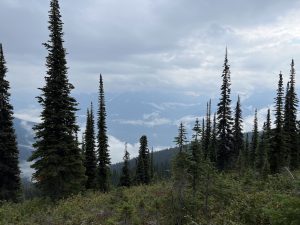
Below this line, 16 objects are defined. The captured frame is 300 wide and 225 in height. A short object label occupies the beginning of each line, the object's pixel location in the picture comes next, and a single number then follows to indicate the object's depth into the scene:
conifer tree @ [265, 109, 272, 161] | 37.46
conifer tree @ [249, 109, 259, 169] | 53.50
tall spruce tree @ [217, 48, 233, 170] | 40.16
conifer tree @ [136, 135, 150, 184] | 52.58
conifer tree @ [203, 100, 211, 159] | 51.09
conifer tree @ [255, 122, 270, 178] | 37.77
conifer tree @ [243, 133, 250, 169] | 50.75
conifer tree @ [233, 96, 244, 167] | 44.23
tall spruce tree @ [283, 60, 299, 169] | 41.38
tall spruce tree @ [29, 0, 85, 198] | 19.30
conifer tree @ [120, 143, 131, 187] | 49.34
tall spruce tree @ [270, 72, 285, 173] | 37.15
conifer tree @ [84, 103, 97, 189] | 42.89
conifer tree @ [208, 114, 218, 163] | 41.65
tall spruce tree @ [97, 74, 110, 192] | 42.53
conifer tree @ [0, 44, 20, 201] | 25.55
